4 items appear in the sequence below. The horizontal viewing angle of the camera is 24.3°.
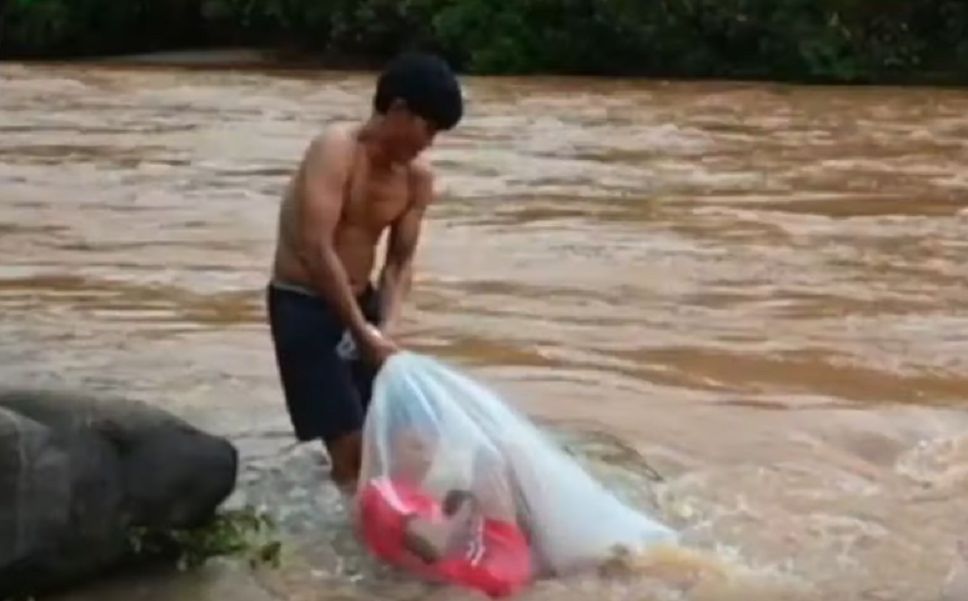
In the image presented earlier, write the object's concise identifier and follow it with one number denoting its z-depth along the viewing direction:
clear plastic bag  5.50
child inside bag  5.50
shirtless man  5.79
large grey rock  5.03
